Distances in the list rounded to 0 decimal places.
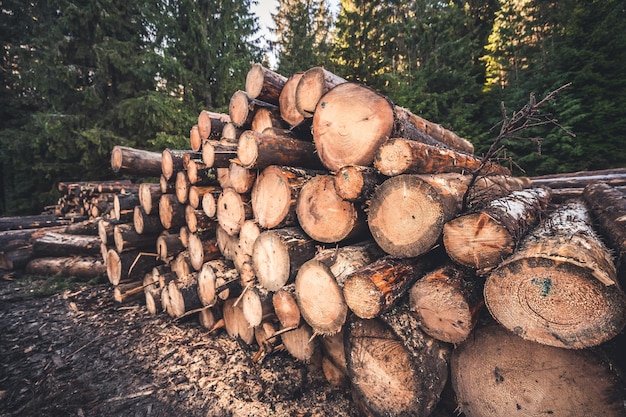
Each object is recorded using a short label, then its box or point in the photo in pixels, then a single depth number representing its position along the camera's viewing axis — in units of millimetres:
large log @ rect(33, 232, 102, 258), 4708
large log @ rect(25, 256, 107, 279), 4406
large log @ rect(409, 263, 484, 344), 1378
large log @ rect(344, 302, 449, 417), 1481
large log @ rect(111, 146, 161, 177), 3568
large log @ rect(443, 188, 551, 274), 1298
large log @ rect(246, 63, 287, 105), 2539
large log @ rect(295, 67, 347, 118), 2186
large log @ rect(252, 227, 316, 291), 2025
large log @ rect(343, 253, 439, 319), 1468
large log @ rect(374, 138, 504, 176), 1641
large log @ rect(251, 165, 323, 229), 2160
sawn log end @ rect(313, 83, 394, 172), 1817
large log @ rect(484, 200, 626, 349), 1057
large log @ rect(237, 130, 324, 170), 2132
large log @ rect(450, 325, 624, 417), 1220
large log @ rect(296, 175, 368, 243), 1904
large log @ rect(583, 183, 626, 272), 1405
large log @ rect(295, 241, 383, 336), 1708
